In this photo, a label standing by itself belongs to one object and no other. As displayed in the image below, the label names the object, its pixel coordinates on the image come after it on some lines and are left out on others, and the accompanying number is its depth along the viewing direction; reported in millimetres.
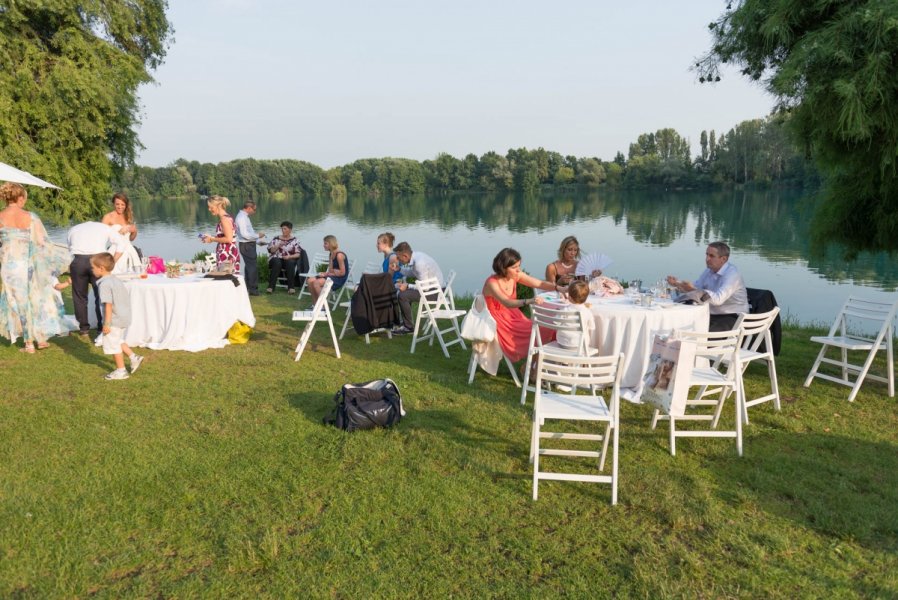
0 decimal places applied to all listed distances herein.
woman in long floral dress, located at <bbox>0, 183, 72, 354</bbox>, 6355
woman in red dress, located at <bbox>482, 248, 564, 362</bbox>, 5641
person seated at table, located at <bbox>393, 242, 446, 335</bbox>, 7625
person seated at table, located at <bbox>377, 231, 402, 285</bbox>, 7980
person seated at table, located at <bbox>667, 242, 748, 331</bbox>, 5477
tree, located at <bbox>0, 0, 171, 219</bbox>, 12680
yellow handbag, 7121
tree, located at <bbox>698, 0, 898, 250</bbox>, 4199
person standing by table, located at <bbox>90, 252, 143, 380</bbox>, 5281
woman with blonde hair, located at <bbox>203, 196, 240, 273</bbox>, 8297
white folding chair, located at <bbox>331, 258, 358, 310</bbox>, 9070
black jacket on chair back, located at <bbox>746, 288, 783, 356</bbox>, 5773
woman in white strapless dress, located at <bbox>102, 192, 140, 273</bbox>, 7301
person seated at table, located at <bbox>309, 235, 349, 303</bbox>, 8869
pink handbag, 7492
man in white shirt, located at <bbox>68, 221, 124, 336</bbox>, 6867
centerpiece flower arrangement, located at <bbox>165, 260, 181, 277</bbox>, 7176
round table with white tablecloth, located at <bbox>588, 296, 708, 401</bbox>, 5137
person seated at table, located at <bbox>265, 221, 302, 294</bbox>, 11289
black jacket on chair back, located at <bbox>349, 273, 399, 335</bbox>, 7059
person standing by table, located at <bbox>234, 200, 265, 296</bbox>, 10656
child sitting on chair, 4820
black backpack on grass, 4371
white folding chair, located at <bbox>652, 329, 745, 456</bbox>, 3998
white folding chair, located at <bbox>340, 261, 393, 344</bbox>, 9273
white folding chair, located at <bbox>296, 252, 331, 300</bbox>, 10558
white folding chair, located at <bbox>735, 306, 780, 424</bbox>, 4684
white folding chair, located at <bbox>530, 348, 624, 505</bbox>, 3385
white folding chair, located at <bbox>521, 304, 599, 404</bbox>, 4730
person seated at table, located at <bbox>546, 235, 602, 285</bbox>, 6824
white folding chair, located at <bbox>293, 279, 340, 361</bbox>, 6430
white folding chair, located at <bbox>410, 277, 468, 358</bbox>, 6836
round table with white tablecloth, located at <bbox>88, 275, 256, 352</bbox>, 6801
